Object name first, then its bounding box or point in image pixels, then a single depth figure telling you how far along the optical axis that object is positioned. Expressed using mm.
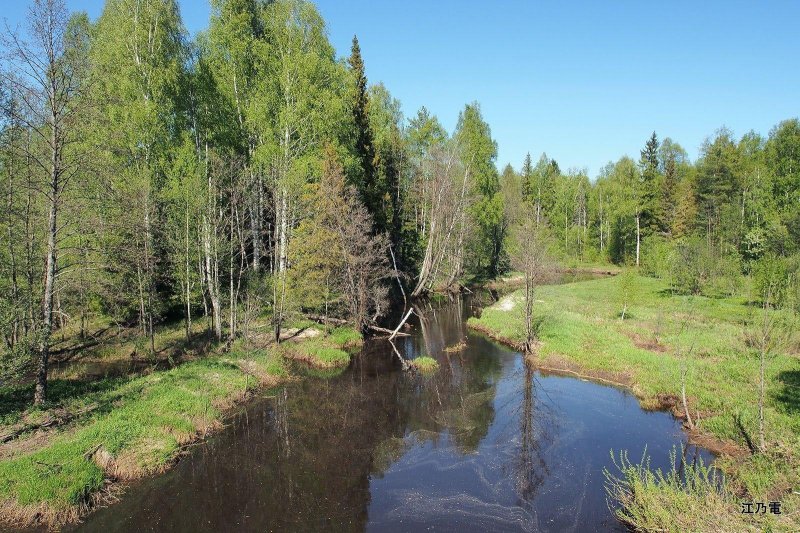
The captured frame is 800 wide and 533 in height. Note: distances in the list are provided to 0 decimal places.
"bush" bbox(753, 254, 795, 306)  29000
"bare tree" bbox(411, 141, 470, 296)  46188
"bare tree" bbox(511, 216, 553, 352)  26344
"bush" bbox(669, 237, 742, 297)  40781
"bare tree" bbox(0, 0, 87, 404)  14812
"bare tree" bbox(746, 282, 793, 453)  13281
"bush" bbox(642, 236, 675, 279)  53312
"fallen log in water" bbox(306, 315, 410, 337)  31281
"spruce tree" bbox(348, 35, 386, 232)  41266
